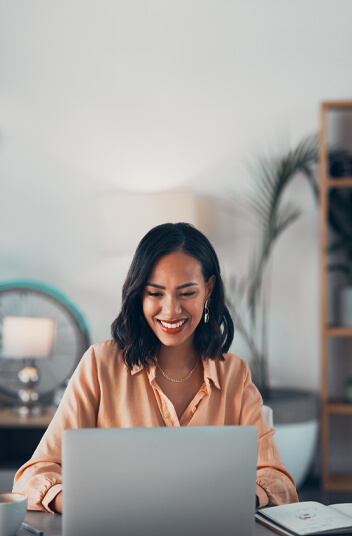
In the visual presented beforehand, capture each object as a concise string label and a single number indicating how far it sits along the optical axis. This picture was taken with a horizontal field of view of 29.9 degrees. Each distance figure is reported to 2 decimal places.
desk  1.24
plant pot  3.15
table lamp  3.14
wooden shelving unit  3.29
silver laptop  1.04
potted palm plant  3.27
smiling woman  1.65
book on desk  1.22
